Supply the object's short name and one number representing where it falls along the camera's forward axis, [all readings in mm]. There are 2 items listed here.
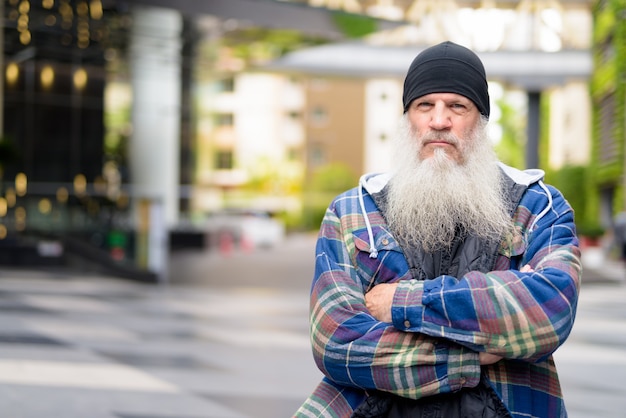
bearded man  2211
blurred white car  36312
